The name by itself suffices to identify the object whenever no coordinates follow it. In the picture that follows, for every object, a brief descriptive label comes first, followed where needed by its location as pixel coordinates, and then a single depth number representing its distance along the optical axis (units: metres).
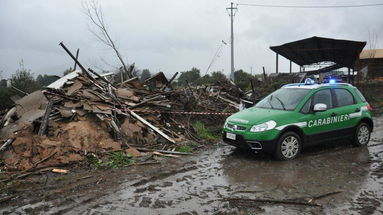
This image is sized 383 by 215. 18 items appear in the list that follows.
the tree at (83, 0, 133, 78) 16.46
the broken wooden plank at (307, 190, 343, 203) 5.17
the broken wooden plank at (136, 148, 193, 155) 8.26
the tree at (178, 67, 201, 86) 38.62
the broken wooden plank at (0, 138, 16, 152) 7.15
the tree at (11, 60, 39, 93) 16.26
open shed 23.23
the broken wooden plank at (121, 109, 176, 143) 9.20
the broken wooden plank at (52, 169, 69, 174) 6.60
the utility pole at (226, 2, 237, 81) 33.51
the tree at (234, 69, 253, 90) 39.89
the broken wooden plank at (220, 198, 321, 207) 4.96
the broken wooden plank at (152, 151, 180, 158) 8.05
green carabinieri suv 7.31
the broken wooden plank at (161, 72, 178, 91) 12.86
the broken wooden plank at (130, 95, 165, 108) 10.14
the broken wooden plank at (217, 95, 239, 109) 13.72
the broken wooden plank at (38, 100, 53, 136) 7.88
